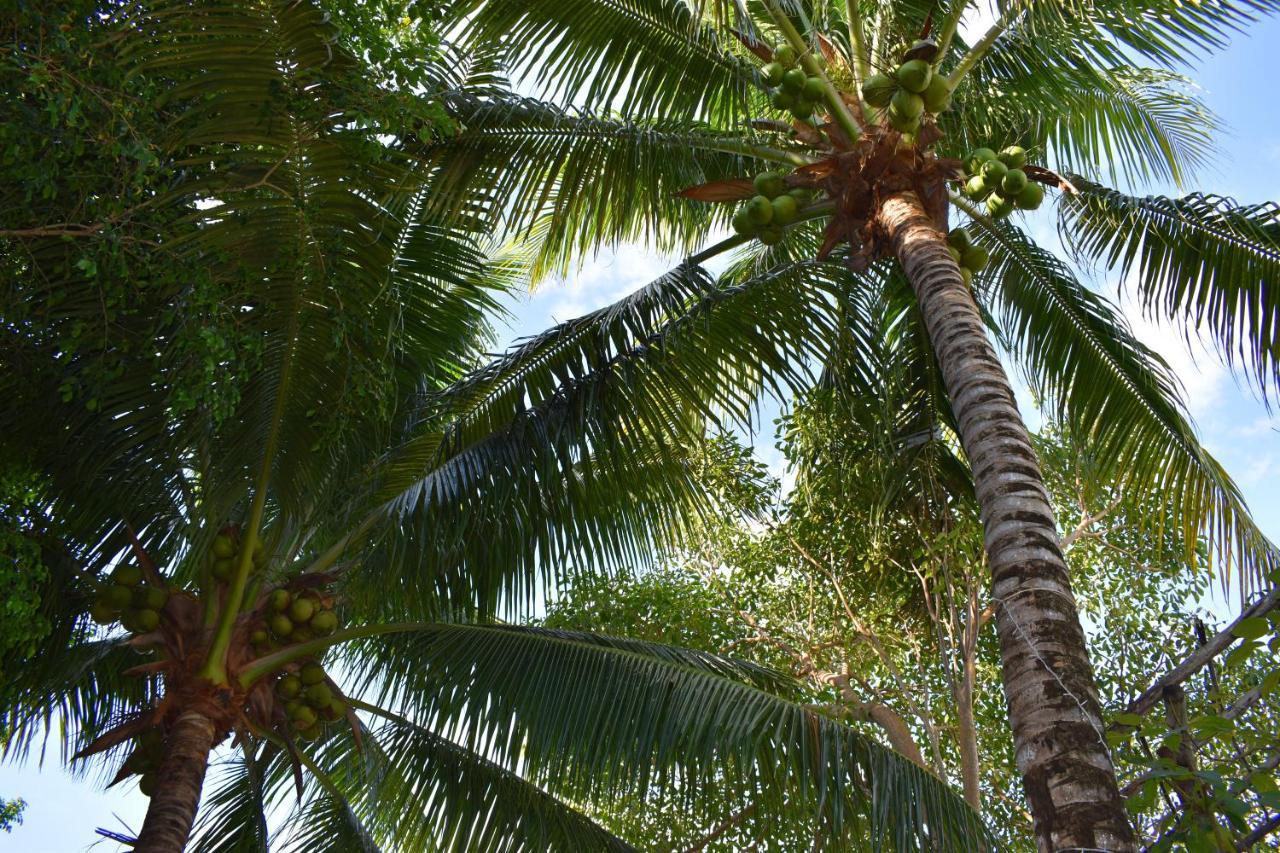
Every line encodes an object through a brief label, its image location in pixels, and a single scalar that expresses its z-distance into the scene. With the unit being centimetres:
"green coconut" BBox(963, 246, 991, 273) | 602
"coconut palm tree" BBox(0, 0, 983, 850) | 479
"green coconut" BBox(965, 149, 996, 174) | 565
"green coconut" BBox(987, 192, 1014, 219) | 570
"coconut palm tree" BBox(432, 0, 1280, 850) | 585
